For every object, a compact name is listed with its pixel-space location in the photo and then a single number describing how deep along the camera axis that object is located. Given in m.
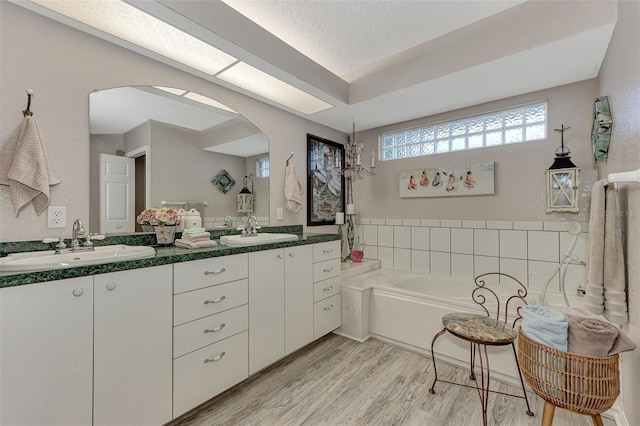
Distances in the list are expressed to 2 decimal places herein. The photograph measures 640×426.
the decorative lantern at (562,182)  2.15
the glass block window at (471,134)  2.38
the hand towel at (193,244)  1.70
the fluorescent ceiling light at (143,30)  1.39
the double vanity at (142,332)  1.01
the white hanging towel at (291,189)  2.72
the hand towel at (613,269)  1.21
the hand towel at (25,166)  1.29
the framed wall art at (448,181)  2.58
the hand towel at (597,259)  1.26
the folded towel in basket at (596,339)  1.10
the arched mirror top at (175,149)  1.63
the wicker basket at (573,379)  1.07
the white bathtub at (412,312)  2.03
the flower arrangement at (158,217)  1.76
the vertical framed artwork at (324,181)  3.04
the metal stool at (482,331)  1.56
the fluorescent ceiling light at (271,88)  2.03
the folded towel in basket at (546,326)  1.17
